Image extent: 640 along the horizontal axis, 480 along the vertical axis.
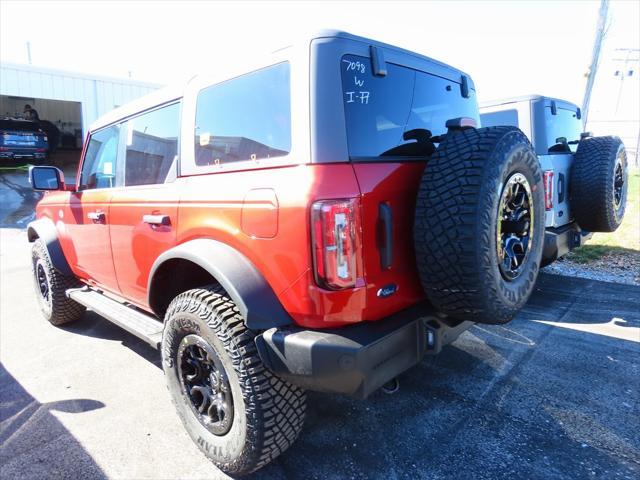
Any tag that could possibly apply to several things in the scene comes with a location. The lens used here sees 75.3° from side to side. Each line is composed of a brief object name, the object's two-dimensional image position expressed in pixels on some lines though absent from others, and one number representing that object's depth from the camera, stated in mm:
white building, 15523
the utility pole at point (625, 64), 21641
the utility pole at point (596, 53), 8461
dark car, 15320
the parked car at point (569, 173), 4129
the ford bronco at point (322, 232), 1745
